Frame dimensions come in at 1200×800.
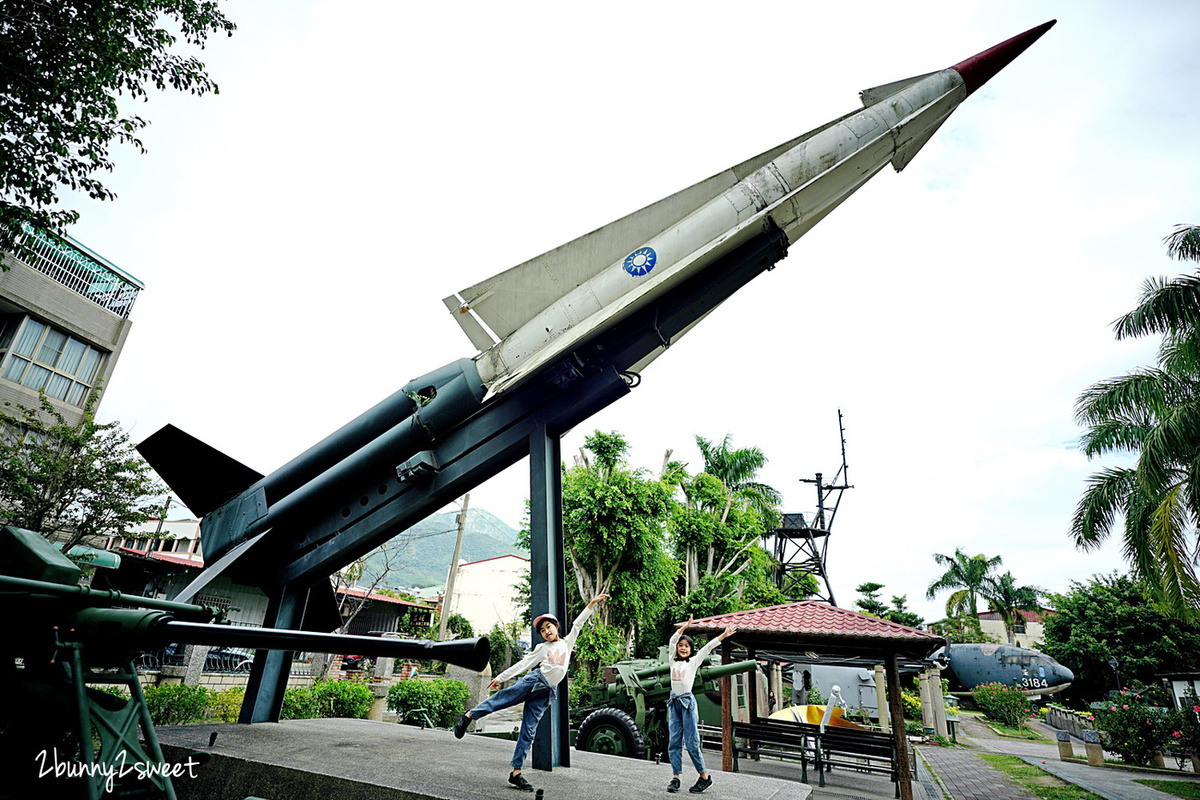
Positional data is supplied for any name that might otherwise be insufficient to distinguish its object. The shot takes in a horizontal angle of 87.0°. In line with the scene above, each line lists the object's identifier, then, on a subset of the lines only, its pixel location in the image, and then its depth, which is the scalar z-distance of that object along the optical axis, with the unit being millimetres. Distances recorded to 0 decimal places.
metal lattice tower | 21125
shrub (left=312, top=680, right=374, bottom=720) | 11266
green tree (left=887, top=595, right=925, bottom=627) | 36219
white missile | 5840
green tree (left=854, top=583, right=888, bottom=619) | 36938
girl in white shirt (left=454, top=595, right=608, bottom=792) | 4820
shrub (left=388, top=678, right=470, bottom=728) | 12953
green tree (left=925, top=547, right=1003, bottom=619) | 35656
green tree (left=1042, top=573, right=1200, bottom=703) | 23484
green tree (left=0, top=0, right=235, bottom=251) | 6703
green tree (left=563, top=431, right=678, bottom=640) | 16531
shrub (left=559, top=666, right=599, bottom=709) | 15625
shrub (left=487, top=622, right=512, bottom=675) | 23266
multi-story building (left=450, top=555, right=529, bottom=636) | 43750
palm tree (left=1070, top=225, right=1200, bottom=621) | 10477
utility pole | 18547
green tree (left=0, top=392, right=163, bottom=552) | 13211
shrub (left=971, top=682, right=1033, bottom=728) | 22578
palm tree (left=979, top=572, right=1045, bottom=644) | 35938
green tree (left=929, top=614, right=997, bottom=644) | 35938
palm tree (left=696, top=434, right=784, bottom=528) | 25703
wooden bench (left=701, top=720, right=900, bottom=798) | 8984
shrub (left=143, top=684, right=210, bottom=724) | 8867
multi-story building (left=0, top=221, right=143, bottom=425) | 15805
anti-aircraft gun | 2842
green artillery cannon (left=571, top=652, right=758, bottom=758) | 8906
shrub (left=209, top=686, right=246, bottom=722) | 9888
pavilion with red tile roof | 8297
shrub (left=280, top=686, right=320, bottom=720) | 10383
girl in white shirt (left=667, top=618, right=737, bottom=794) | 4988
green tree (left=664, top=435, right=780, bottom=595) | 22406
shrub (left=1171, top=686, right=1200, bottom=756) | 11828
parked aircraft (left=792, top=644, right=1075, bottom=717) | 19984
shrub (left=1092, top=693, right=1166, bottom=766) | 12750
